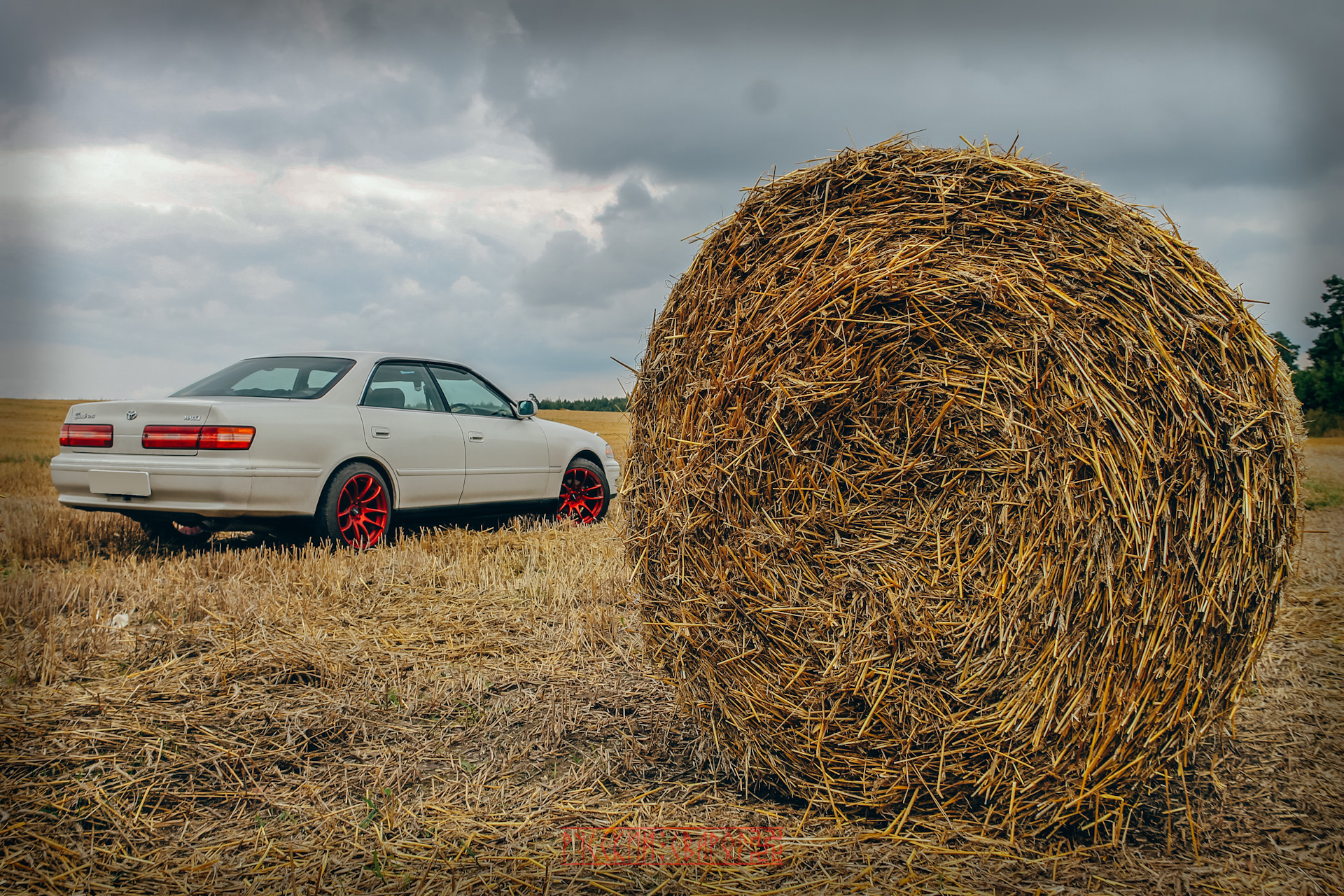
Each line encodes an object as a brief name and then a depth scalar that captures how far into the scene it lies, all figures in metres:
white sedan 5.16
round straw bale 2.24
